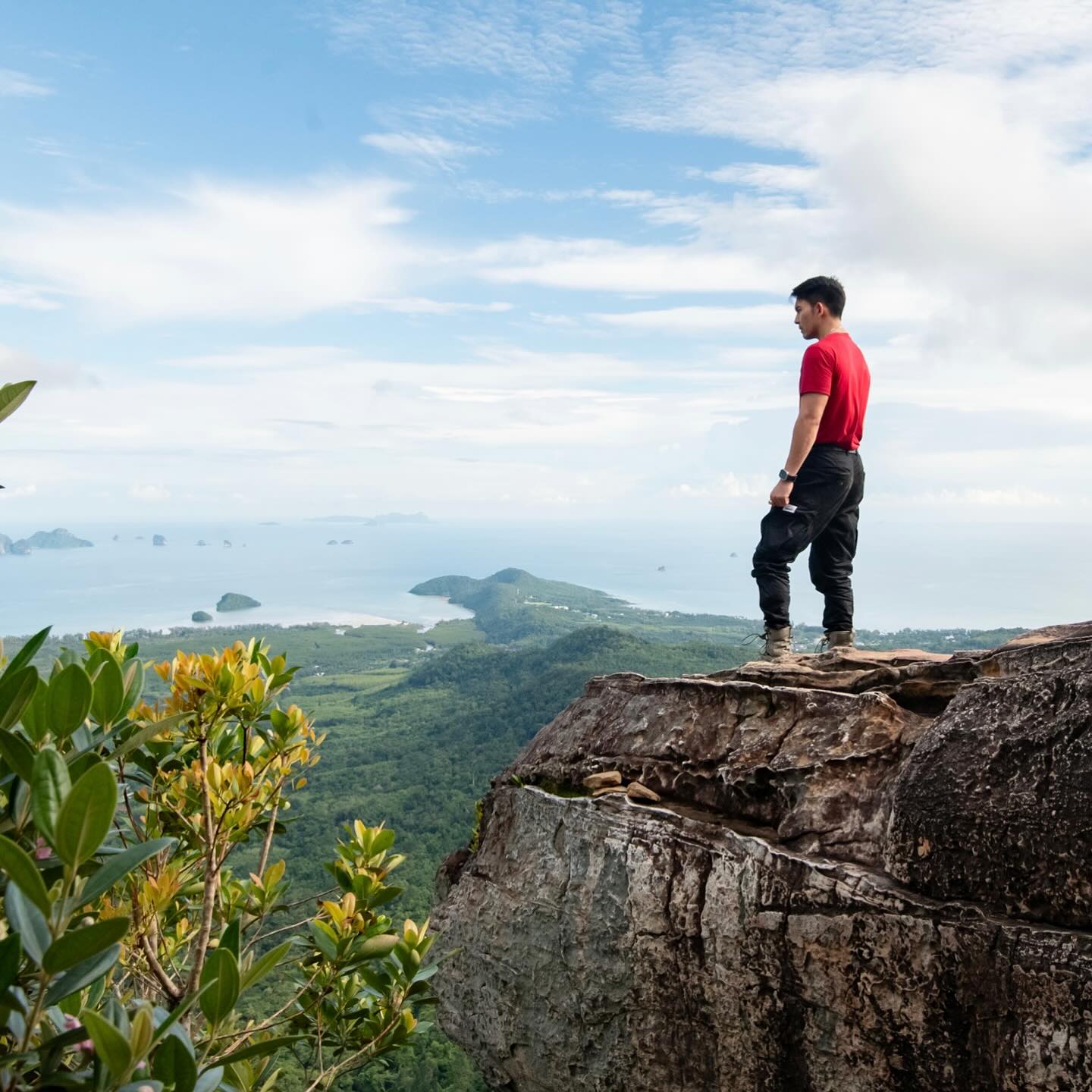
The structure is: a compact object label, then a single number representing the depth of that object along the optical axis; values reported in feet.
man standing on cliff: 22.31
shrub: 6.38
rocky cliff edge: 12.05
